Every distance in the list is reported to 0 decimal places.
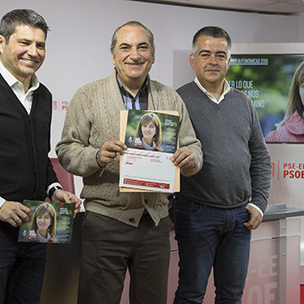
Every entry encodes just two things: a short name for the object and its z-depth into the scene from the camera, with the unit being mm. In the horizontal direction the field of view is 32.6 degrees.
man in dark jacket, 1823
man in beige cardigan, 2016
